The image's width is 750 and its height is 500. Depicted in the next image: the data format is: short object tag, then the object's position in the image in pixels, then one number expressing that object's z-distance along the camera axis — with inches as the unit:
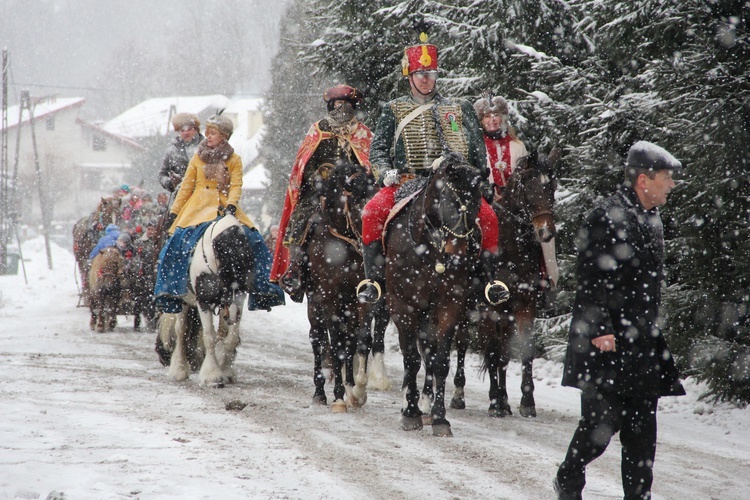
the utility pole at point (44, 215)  3161.9
